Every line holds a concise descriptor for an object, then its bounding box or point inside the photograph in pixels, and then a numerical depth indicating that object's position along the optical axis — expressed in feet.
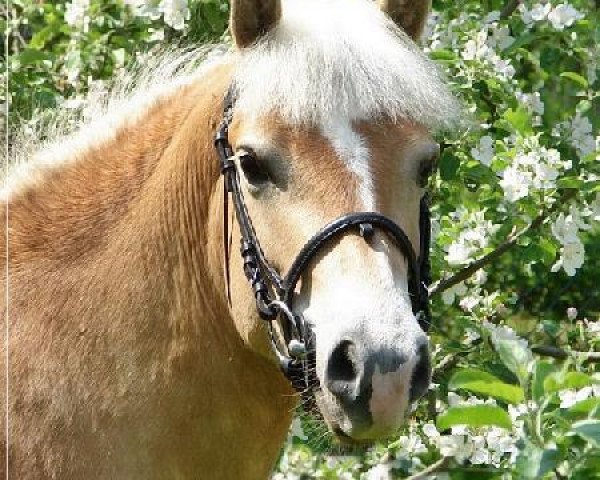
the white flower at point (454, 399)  24.06
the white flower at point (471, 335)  26.80
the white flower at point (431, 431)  25.73
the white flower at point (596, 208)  26.40
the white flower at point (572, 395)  20.28
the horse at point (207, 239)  17.71
